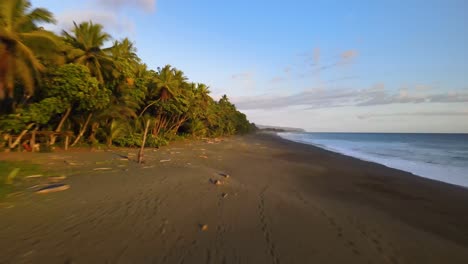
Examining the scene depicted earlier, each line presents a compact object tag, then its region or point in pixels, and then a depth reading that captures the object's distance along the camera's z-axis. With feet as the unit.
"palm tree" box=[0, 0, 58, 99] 31.17
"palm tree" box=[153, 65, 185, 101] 70.96
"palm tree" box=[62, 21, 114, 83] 48.93
